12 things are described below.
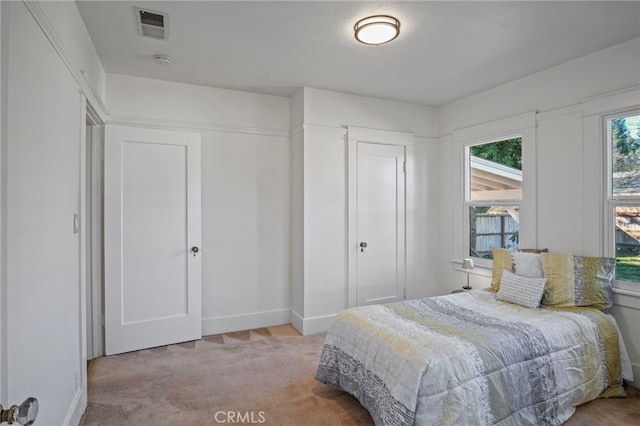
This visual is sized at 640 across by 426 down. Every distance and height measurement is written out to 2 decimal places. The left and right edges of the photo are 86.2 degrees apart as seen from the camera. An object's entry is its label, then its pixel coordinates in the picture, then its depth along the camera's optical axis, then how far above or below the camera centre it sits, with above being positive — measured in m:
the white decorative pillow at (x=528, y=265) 2.93 -0.44
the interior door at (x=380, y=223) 3.98 -0.10
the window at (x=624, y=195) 2.69 +0.16
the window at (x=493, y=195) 3.57 +0.22
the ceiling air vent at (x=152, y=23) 2.30 +1.36
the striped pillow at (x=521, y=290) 2.75 -0.62
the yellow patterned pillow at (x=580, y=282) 2.69 -0.54
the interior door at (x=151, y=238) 3.20 -0.23
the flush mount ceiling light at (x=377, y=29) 2.30 +1.29
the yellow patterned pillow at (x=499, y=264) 3.18 -0.46
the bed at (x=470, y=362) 1.81 -0.89
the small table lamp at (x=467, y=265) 3.67 -0.54
